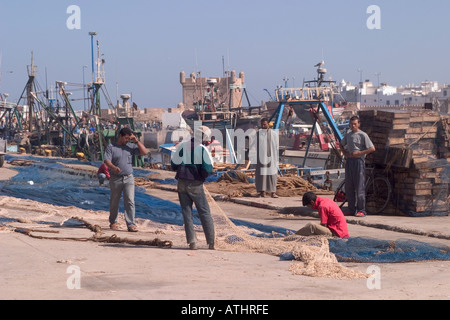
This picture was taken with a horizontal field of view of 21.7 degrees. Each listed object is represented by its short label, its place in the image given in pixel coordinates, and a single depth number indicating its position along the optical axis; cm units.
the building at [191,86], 15519
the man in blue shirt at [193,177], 1392
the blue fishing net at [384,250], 1315
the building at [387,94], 17251
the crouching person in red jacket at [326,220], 1480
